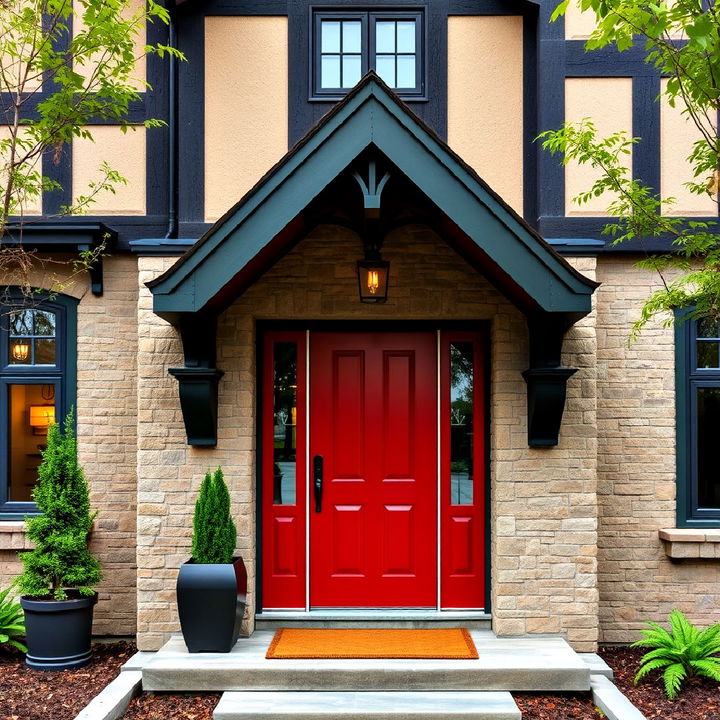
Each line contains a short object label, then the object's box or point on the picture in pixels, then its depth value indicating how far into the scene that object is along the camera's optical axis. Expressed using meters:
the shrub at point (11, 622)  5.70
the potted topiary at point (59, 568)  5.45
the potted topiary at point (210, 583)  5.06
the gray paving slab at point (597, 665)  5.12
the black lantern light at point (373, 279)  5.27
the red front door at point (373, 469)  5.89
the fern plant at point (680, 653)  4.94
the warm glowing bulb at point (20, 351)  6.40
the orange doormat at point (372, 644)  5.05
